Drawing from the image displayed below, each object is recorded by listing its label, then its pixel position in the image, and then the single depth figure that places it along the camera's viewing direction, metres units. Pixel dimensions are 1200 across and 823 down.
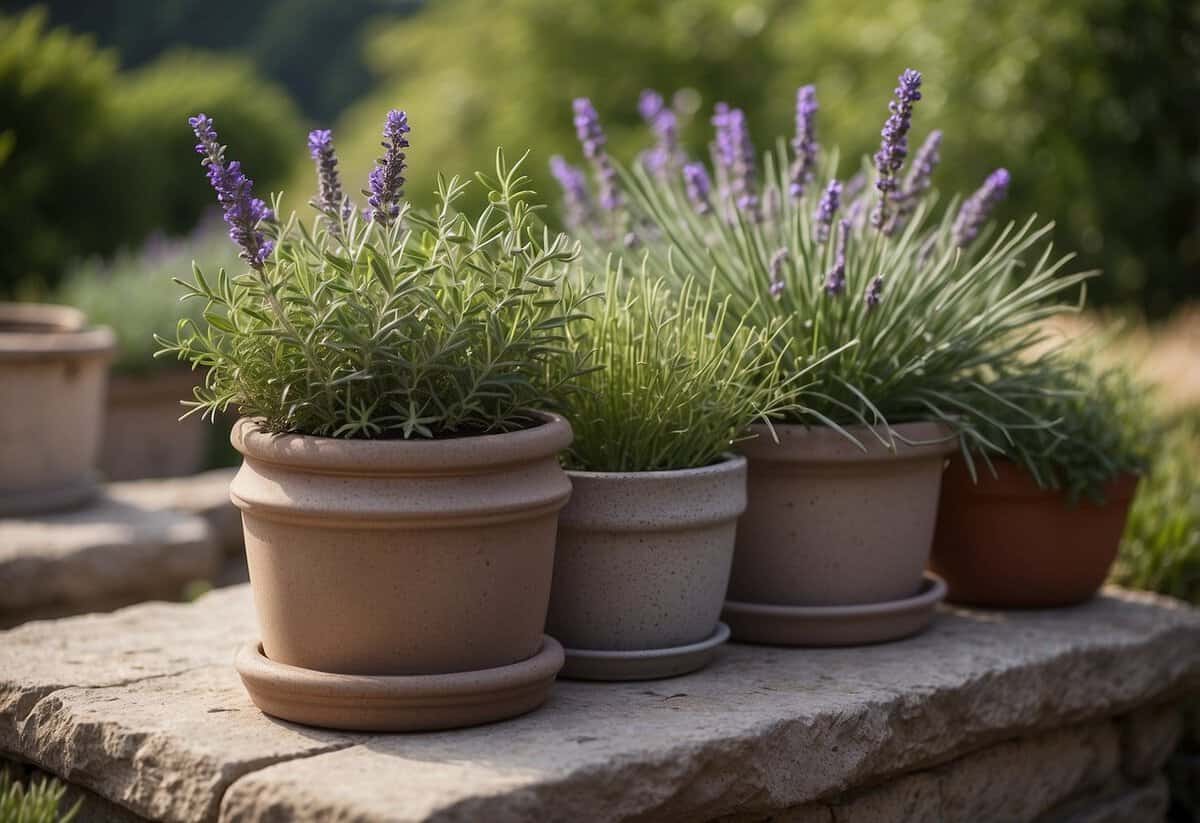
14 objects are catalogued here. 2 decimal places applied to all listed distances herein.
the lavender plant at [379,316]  2.23
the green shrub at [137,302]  6.35
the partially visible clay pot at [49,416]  4.35
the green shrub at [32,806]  2.09
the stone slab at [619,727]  2.07
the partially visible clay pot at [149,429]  6.41
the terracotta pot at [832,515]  2.78
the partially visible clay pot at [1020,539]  3.13
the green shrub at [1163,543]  3.74
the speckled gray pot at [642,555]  2.52
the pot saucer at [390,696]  2.22
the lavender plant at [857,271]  2.82
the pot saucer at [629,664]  2.57
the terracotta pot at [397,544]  2.18
